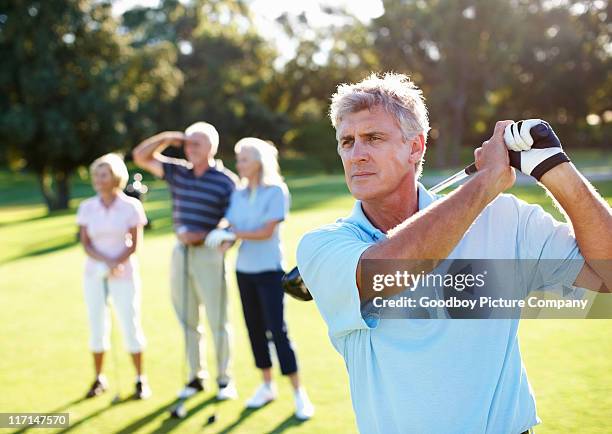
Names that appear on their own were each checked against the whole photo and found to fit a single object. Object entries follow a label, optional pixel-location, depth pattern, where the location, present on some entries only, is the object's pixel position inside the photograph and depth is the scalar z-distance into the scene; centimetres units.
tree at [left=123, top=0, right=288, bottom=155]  4481
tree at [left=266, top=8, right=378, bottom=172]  4416
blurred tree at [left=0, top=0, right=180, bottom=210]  2661
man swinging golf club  172
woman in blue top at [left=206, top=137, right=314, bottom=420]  531
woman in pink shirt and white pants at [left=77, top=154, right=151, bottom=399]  586
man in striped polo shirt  572
